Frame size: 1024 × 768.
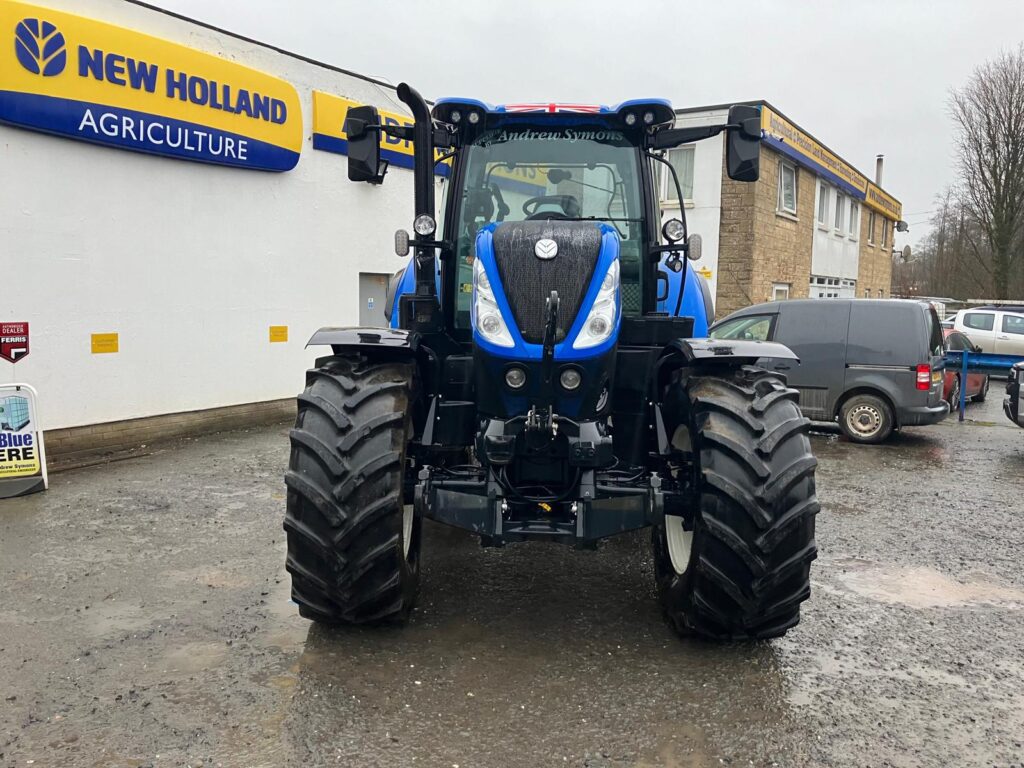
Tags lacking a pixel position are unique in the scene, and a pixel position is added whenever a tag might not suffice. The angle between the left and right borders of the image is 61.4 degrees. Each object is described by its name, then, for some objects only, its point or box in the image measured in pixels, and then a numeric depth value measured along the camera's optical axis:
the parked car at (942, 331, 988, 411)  11.82
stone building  18.91
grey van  10.23
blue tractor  3.78
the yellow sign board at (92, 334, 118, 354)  8.50
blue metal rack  12.19
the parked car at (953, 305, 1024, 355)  17.28
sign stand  7.14
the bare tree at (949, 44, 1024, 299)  31.98
